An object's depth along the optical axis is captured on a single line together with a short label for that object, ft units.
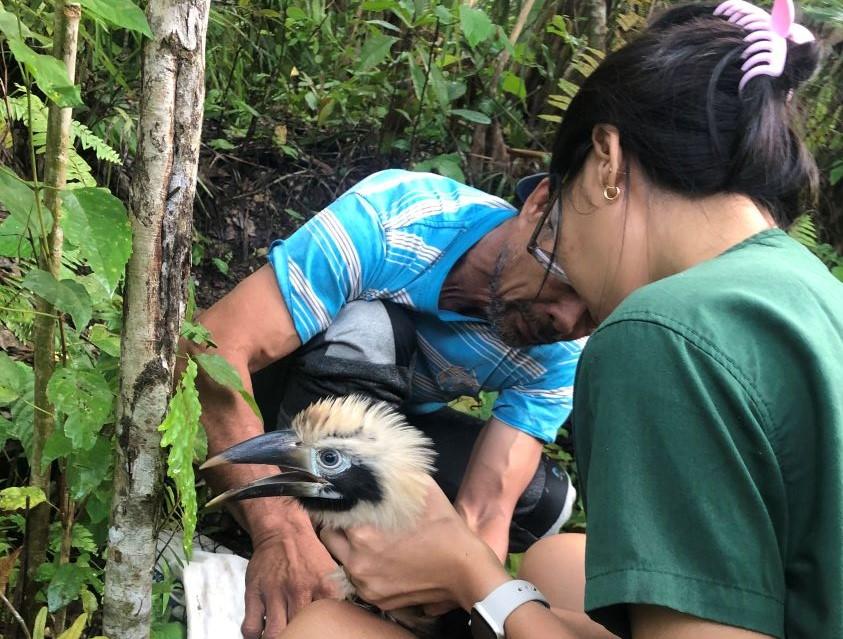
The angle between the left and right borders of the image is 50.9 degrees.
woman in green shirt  3.65
